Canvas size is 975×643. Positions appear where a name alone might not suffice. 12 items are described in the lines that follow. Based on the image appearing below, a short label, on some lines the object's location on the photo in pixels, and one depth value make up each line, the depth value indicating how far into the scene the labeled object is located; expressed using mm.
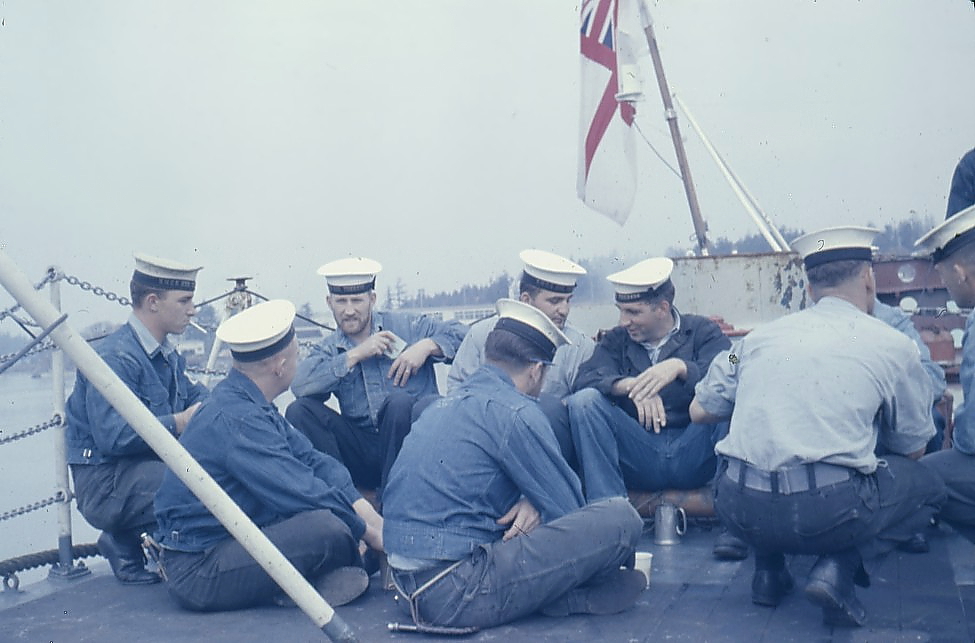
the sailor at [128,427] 3816
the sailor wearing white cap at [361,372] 4312
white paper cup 3309
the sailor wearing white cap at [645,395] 3826
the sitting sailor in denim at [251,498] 3229
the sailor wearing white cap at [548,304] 4445
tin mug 3969
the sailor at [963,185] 4453
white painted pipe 2139
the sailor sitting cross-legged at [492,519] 2912
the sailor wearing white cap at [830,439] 2822
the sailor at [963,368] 3021
